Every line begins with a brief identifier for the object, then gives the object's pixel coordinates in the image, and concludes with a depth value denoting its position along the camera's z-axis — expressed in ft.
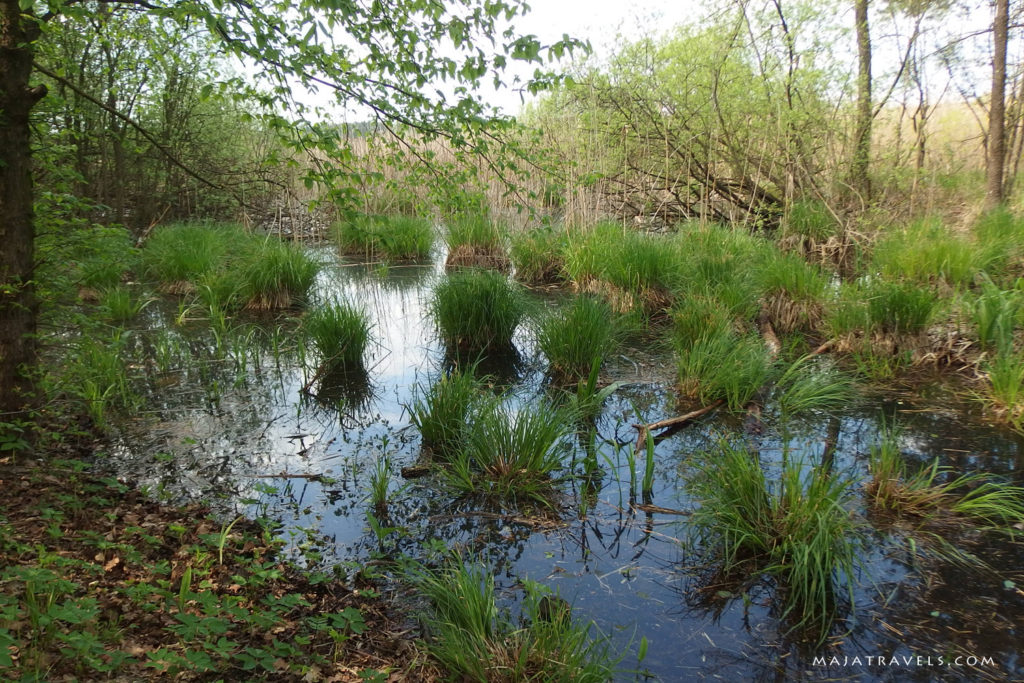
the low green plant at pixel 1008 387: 13.02
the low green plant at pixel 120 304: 21.36
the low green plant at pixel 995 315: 14.87
